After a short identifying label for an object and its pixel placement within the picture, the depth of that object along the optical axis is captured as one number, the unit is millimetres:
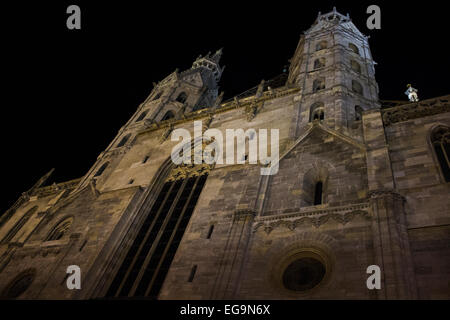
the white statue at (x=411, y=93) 33522
